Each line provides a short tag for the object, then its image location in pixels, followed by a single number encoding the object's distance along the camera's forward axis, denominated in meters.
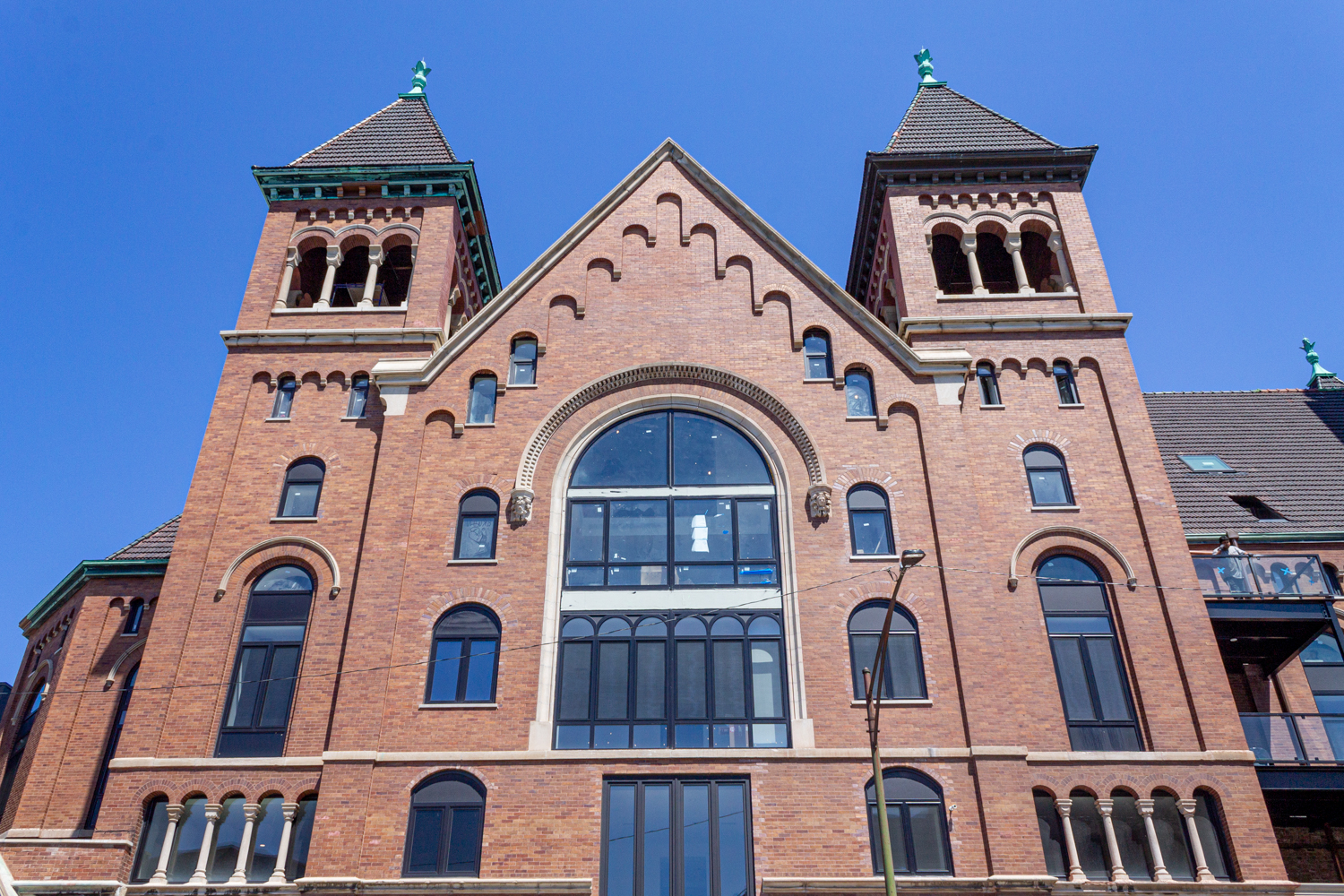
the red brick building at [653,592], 19.94
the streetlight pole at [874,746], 15.87
